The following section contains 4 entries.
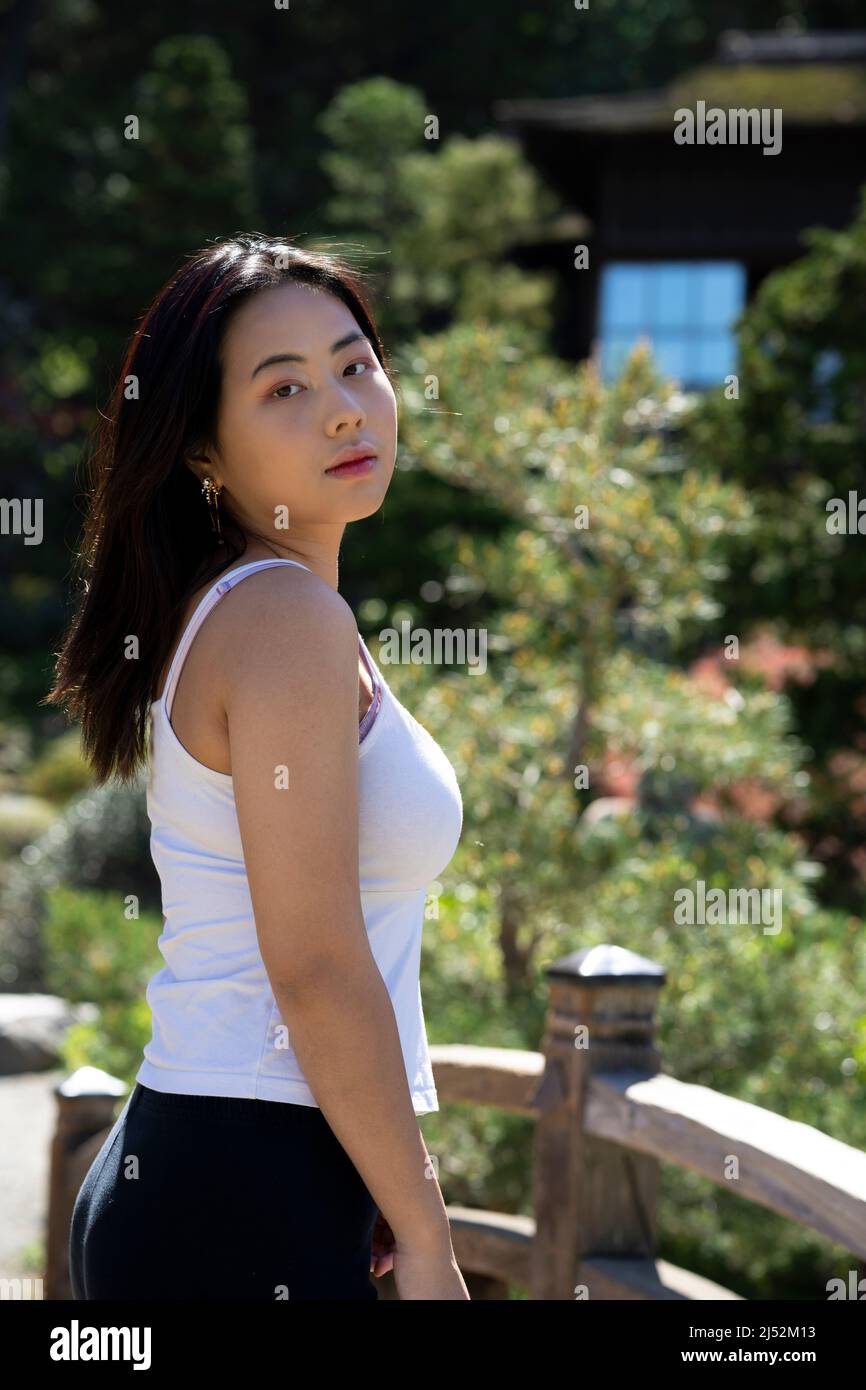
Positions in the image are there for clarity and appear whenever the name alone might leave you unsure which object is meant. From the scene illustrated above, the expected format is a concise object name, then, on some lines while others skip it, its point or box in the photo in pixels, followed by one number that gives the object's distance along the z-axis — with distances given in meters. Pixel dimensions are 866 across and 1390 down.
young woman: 1.43
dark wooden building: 17.42
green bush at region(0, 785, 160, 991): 10.39
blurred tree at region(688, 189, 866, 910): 7.51
